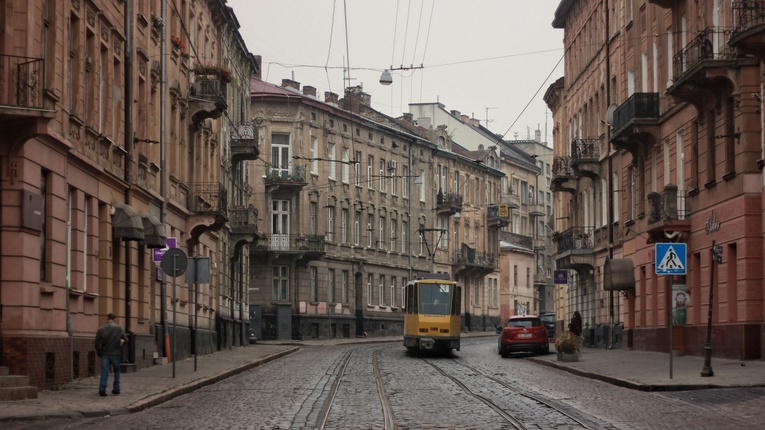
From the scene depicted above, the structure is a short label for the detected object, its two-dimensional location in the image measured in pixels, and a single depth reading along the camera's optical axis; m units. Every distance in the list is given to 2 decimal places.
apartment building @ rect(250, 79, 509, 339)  69.25
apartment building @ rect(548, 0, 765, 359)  30.61
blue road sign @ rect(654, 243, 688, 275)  25.09
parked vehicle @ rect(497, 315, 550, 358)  43.53
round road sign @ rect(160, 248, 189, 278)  26.64
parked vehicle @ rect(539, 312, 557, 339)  68.56
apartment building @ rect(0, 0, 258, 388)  21.97
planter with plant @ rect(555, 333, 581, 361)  36.25
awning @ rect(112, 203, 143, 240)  29.50
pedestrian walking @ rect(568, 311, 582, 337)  45.38
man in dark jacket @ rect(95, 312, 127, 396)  22.06
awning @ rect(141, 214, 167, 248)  31.19
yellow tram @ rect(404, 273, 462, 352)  43.31
